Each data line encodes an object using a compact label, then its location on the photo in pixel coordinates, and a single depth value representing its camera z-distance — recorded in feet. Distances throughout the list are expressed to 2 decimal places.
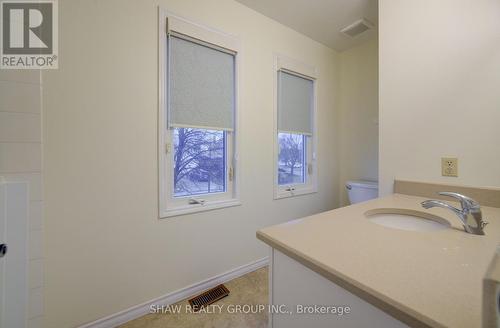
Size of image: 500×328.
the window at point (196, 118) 4.93
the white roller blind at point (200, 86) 5.03
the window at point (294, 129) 7.10
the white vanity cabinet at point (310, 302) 1.62
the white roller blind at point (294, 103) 7.16
